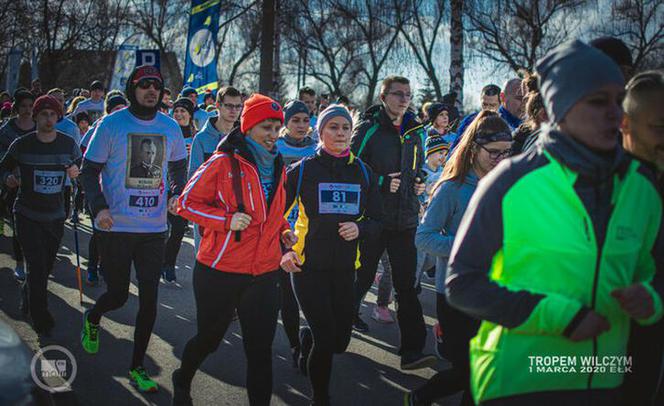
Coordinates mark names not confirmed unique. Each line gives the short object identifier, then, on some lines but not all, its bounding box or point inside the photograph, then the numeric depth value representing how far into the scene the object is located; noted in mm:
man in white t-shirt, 4835
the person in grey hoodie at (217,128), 6434
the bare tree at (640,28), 23875
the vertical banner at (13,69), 20531
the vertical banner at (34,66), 22328
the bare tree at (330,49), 31522
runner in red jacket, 3936
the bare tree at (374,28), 23422
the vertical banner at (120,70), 16405
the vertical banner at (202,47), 12812
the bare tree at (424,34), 24609
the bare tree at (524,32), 23355
